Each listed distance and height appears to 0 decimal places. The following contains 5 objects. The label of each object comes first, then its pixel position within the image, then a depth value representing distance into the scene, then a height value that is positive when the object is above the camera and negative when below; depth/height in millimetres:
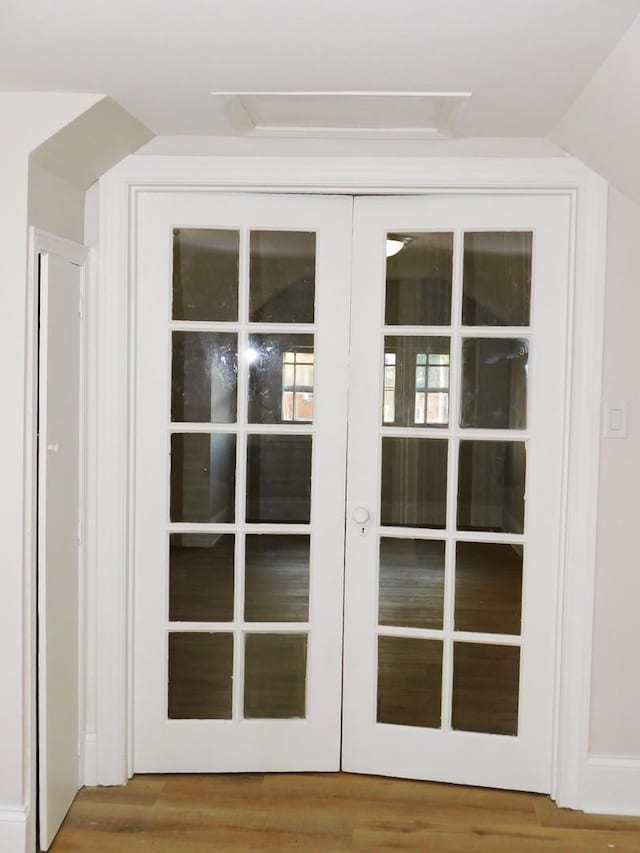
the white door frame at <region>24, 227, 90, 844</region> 2705 -268
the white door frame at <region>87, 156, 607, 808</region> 3068 +102
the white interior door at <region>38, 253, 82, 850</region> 2803 -464
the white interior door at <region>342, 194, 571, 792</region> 3184 -308
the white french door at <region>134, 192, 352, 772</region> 3248 -301
